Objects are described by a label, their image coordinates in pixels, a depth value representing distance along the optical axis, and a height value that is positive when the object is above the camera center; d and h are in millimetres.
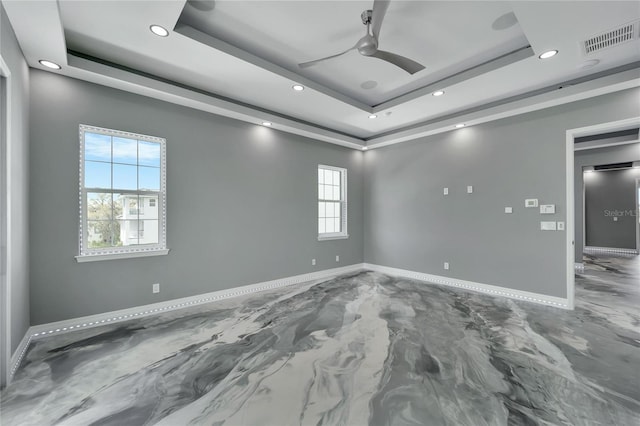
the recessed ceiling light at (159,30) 2437 +1714
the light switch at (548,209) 3787 +73
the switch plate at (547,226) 3801 -173
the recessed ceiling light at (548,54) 2777 +1696
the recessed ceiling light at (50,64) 2651 +1528
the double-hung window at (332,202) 5715 +263
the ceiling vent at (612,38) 2432 +1689
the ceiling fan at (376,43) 2145 +1547
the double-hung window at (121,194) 3090 +248
